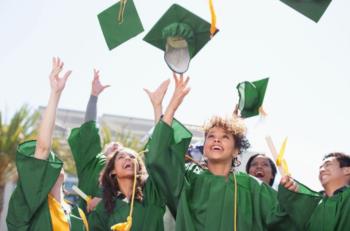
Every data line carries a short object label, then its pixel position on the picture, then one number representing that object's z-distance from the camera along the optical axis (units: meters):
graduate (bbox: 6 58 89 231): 3.16
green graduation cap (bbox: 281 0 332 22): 4.65
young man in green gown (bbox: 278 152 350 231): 3.26
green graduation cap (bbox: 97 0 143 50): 5.13
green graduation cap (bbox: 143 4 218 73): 4.62
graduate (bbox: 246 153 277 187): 4.81
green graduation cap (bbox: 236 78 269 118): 4.95
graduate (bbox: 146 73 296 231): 3.32
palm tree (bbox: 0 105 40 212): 18.45
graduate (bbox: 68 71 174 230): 3.97
